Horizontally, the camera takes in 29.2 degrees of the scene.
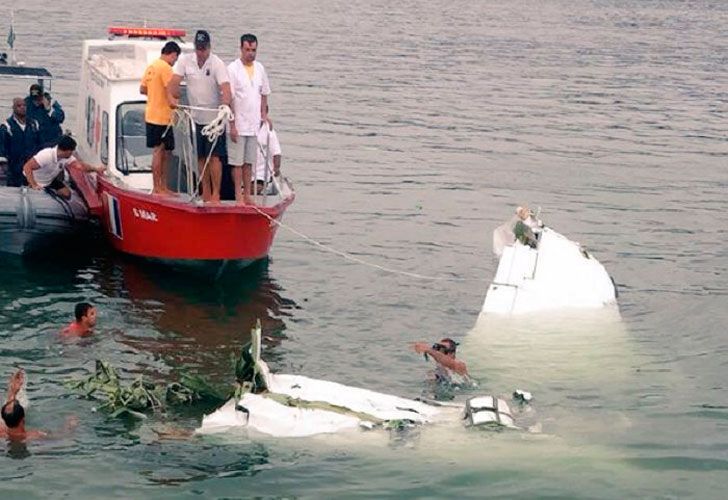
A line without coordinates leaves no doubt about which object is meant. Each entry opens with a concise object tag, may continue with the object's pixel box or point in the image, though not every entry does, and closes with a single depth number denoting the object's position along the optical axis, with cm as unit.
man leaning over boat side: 1969
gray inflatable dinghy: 1927
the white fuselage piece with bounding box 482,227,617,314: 1739
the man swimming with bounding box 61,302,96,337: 1644
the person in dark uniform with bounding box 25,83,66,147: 2122
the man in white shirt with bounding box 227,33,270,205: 1805
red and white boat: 1844
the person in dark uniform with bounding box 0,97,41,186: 2078
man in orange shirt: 1852
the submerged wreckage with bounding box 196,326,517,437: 1333
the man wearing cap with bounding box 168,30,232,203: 1792
